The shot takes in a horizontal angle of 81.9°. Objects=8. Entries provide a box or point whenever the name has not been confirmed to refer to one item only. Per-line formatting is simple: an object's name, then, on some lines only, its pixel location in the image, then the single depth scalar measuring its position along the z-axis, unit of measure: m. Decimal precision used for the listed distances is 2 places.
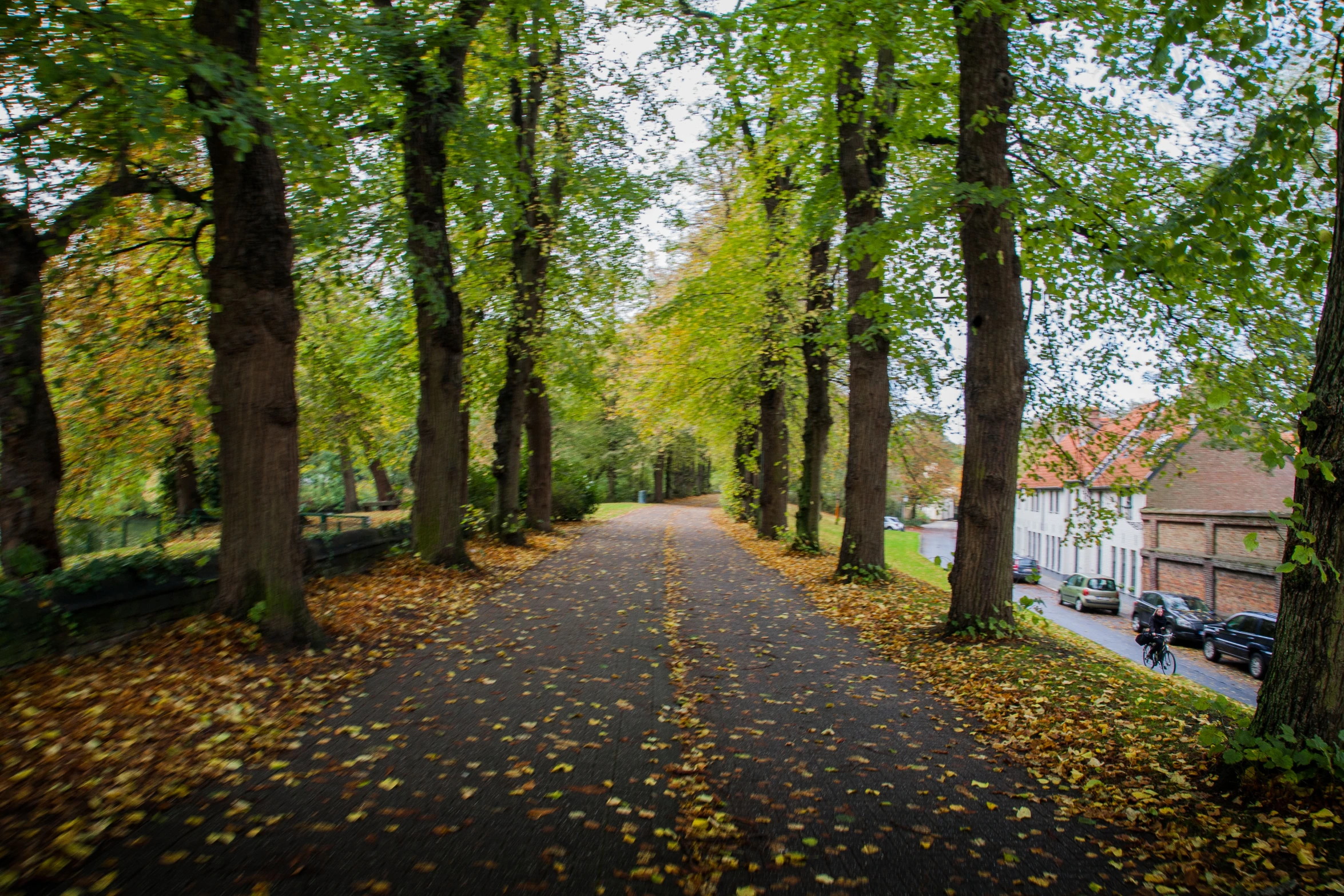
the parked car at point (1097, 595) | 32.66
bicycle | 17.61
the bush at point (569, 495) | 28.28
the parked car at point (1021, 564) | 38.10
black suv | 19.22
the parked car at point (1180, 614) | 23.86
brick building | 27.77
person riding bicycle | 20.16
